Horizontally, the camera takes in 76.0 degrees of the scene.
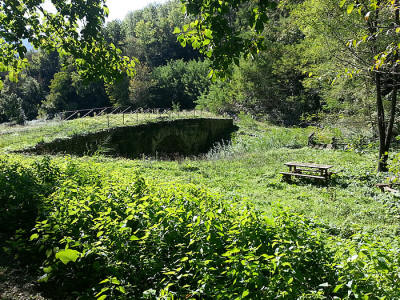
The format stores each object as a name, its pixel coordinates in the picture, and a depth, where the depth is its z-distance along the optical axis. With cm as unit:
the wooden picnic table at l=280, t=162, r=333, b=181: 910
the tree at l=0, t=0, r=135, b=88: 523
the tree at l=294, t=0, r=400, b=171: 851
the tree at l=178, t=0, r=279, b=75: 301
